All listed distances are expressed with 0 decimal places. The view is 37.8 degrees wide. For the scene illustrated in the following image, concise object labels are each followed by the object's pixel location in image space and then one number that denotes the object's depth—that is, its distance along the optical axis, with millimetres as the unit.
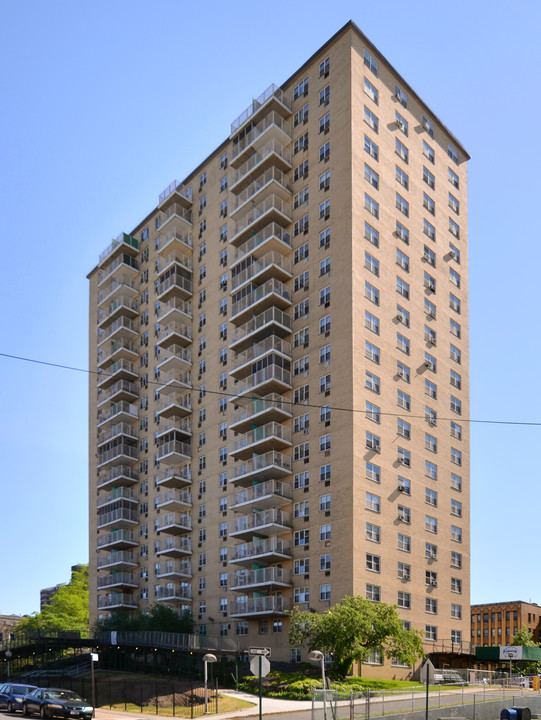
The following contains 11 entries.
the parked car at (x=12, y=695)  37531
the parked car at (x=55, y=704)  34656
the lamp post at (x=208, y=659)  39456
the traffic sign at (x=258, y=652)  26844
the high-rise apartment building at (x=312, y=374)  56219
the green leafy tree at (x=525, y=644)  69250
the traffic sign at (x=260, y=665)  26406
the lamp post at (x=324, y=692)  28992
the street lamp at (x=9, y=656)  62062
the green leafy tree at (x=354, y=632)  44094
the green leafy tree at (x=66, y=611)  106062
